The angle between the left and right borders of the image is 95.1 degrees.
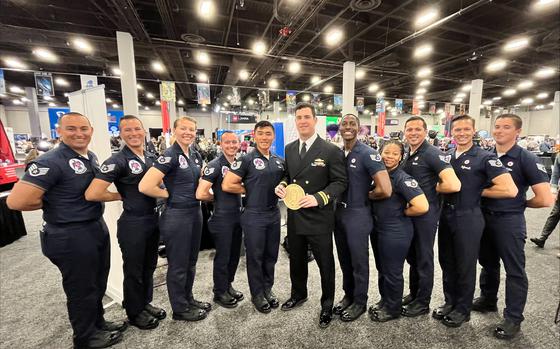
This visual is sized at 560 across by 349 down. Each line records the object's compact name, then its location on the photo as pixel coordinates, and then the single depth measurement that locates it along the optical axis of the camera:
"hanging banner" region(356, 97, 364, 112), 15.13
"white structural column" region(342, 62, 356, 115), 9.23
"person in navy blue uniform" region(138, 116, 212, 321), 2.20
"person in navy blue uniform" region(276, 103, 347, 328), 2.10
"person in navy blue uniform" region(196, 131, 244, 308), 2.45
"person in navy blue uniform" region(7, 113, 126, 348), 1.73
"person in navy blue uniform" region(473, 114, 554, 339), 2.10
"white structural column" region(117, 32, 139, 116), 6.16
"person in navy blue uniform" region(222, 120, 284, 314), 2.33
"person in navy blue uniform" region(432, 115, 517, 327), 2.09
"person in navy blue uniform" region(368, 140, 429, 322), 2.17
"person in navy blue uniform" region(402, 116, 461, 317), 2.26
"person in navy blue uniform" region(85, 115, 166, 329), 2.08
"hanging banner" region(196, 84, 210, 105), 10.77
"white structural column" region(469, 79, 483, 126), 11.60
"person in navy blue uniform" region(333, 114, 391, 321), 2.11
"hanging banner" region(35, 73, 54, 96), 9.59
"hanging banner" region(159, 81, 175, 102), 9.76
